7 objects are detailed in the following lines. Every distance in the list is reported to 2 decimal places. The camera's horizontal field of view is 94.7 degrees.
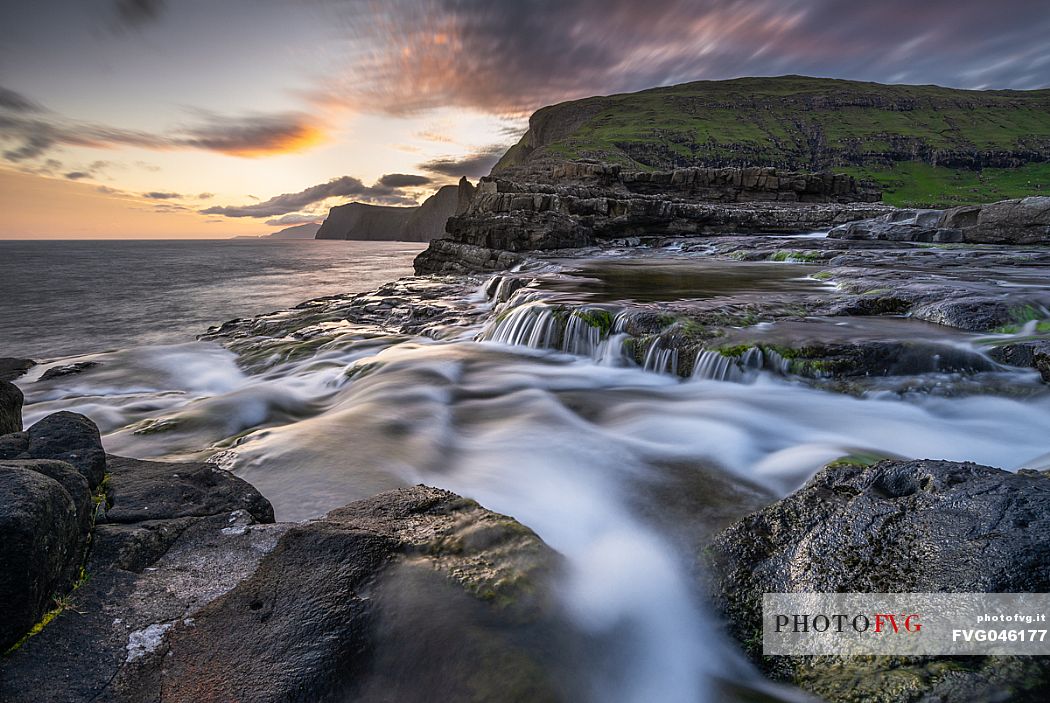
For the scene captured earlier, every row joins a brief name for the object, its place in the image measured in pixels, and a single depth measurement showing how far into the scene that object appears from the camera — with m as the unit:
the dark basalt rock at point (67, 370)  11.88
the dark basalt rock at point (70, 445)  3.25
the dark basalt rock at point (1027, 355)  6.50
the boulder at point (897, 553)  2.02
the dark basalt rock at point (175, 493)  3.24
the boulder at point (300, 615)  2.08
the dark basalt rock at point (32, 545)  2.03
